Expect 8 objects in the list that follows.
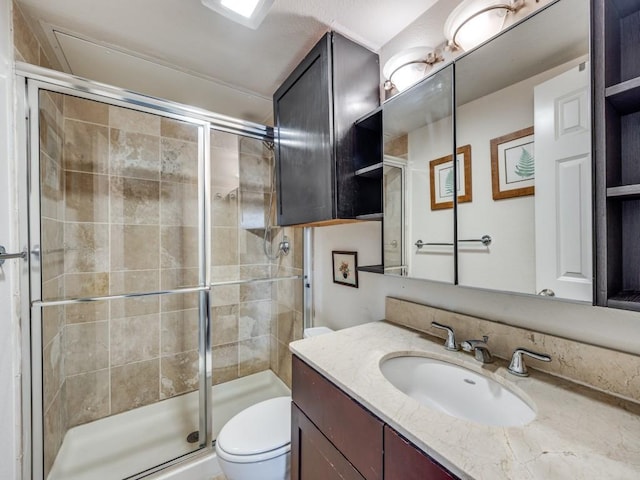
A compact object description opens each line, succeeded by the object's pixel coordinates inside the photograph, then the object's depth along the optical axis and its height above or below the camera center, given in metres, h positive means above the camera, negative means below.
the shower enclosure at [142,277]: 1.36 -0.25
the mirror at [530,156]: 0.68 +0.23
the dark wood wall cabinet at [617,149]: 0.61 +0.21
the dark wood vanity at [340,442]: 0.60 -0.56
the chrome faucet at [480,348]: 0.88 -0.38
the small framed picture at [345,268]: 1.50 -0.17
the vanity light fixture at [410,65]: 1.14 +0.76
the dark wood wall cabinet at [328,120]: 1.20 +0.57
